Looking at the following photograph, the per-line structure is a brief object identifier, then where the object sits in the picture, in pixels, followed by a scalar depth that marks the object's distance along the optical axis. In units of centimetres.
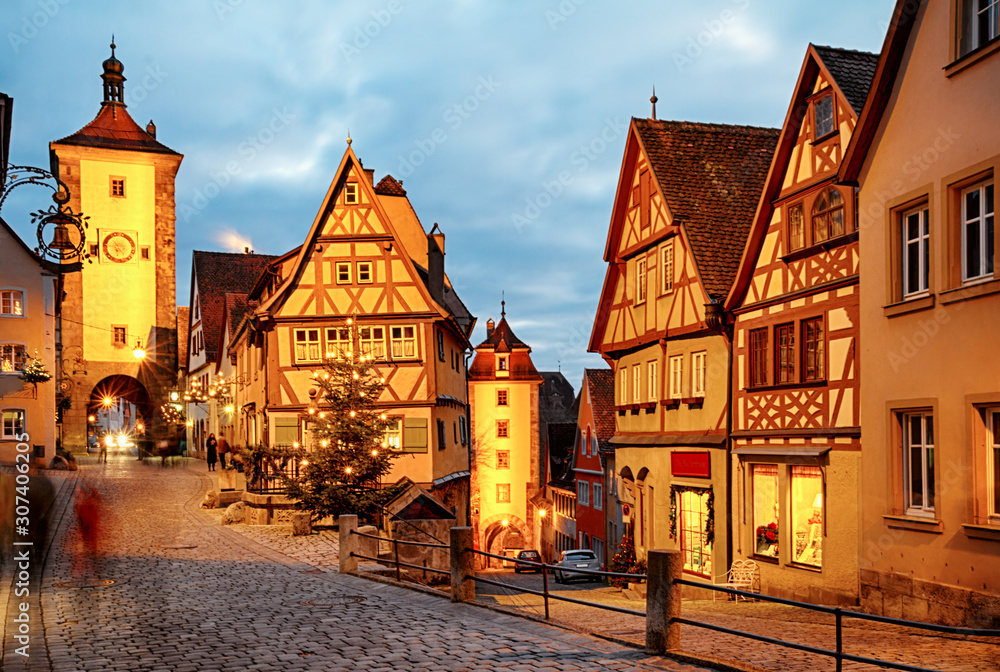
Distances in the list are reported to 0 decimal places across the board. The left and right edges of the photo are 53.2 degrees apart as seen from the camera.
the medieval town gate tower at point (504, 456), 5966
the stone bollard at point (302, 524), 2369
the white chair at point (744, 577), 1939
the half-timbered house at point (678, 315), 2152
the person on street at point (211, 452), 3975
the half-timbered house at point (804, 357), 1697
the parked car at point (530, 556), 4696
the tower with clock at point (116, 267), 5078
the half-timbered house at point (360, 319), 3234
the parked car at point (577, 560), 3781
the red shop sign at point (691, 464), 2161
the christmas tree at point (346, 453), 2441
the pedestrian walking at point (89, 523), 1855
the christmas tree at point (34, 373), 3183
